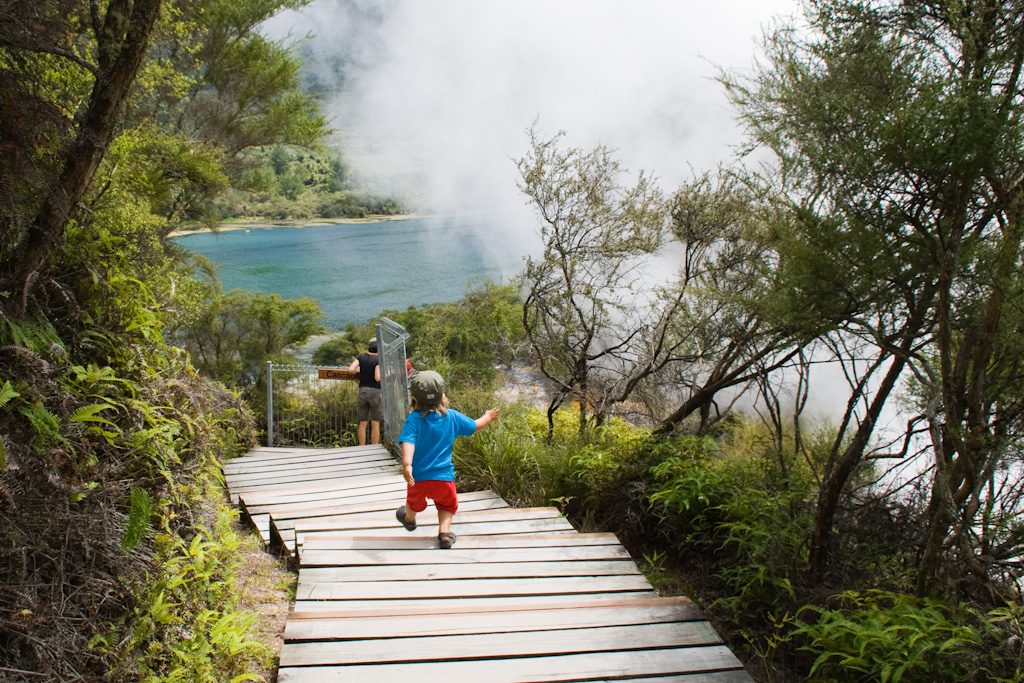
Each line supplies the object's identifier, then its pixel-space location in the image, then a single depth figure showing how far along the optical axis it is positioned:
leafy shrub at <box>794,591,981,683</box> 3.03
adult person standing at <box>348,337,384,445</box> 9.09
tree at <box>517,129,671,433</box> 7.64
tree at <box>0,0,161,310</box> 3.42
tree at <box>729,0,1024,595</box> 3.26
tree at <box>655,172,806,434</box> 6.15
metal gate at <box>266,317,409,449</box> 12.23
